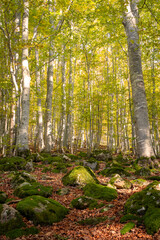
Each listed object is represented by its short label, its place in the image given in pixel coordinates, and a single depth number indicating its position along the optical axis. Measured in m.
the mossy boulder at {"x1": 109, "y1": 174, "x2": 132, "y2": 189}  5.48
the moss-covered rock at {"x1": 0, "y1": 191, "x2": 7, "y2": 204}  4.23
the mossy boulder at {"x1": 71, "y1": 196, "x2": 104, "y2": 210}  4.40
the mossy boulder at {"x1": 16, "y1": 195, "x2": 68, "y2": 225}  3.54
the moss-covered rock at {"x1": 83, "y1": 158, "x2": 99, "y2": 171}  9.03
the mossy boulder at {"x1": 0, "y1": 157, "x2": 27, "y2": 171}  7.96
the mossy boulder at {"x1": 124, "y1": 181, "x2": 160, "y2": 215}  3.28
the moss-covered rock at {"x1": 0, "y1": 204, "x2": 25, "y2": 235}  3.11
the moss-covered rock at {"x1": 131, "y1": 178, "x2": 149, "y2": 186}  5.60
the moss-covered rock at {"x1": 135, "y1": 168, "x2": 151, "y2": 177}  6.74
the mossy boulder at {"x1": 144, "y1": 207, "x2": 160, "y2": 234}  2.63
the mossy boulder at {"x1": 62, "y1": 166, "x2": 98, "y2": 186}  6.12
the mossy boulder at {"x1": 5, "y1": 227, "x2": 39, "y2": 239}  2.96
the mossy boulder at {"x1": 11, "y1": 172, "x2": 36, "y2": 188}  5.61
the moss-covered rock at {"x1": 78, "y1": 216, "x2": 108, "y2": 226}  3.51
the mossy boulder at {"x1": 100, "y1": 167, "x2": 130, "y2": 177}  6.98
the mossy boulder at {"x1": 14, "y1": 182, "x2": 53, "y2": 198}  4.68
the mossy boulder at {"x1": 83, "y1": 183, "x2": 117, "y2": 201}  4.76
